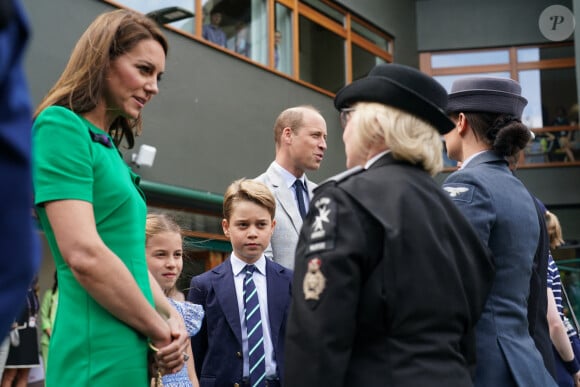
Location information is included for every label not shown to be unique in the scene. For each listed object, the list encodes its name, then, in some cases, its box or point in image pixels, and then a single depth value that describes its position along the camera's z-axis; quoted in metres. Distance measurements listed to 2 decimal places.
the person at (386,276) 2.12
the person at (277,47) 13.24
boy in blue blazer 3.92
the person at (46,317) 8.09
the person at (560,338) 4.75
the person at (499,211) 2.97
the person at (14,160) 1.05
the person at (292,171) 4.57
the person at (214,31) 11.70
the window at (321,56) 14.12
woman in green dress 2.16
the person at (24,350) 7.67
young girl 3.97
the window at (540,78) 18.53
